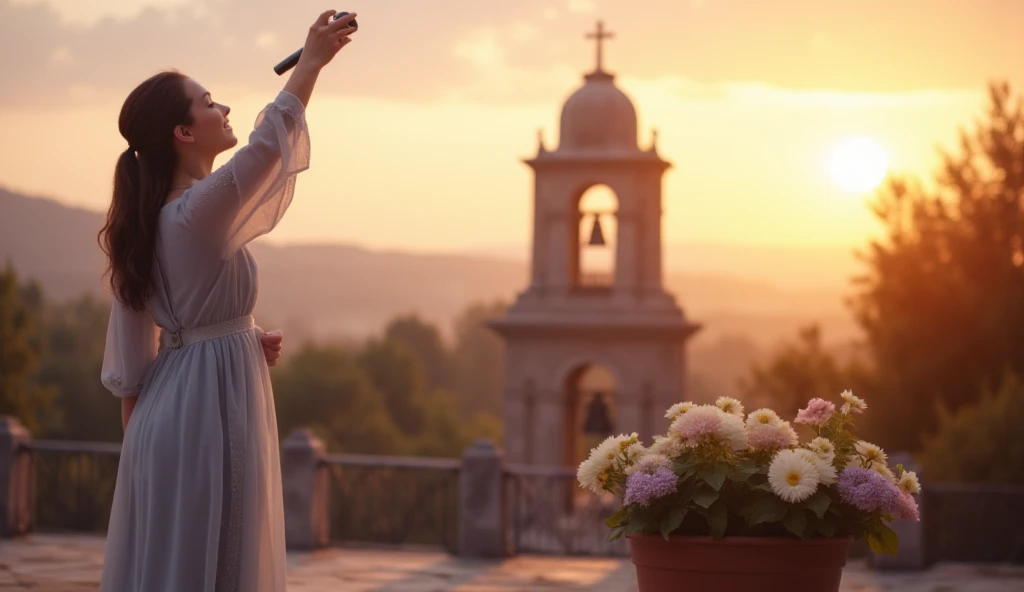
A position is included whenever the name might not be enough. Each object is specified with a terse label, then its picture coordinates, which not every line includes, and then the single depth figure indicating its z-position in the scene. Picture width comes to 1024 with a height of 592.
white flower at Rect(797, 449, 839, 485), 4.83
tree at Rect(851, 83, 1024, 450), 36.31
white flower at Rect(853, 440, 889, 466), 5.06
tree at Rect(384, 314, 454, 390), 112.81
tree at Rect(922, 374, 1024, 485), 23.05
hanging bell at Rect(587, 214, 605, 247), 24.59
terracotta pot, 4.76
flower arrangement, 4.80
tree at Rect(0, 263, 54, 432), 48.22
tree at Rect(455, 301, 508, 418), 117.12
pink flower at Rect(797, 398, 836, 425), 5.18
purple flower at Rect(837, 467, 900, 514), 4.80
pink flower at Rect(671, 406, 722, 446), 4.95
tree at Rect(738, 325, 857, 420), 48.41
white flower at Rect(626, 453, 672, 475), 4.99
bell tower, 25.42
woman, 4.18
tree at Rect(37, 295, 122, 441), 66.94
